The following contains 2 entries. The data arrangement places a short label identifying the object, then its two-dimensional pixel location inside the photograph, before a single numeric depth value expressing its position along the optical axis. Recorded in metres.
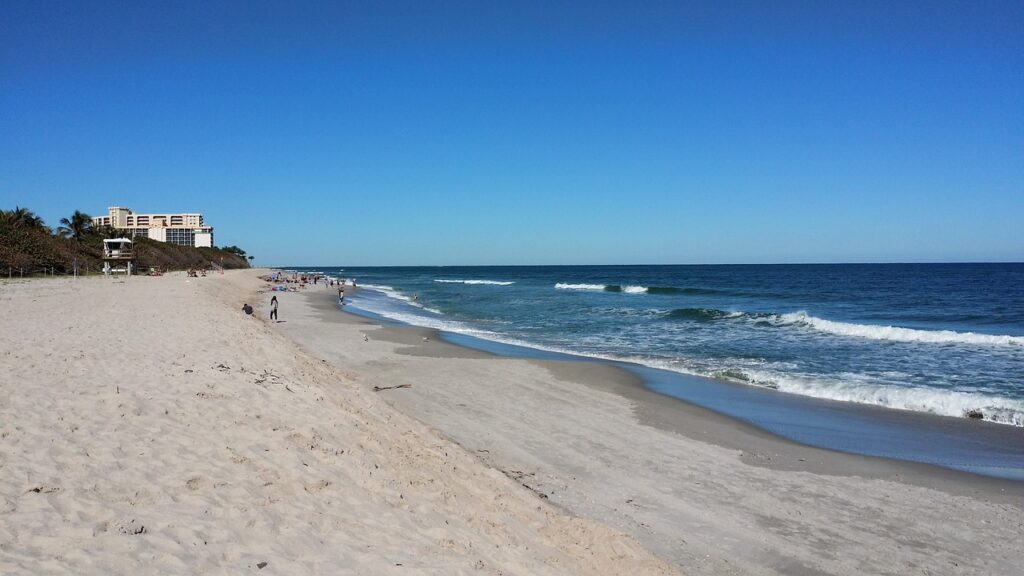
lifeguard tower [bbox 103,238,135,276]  50.97
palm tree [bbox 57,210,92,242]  64.38
